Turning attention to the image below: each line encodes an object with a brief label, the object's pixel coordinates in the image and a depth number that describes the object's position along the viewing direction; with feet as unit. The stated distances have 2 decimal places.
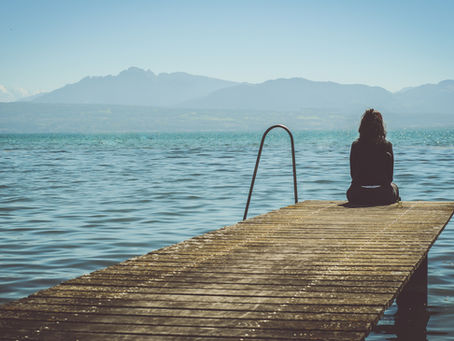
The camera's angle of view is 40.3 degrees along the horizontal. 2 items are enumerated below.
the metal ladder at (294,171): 35.33
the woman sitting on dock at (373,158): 31.35
